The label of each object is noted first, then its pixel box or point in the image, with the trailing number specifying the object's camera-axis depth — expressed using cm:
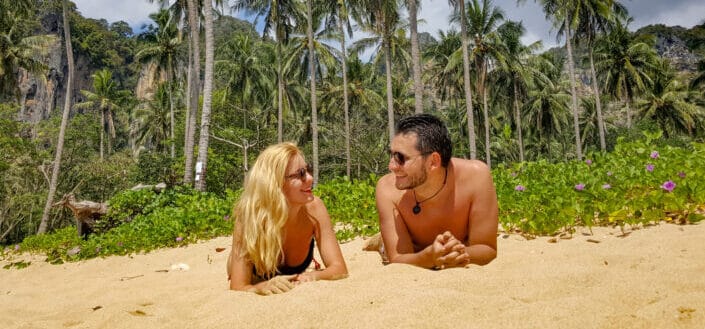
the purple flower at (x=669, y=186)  430
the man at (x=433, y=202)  280
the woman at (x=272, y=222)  304
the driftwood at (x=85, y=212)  992
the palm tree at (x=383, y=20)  1962
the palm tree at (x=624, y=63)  3409
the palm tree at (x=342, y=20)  2273
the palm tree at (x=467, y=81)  1898
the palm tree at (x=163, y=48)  3105
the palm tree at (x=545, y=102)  3591
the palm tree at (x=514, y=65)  2669
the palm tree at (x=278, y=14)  2381
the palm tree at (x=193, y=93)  1335
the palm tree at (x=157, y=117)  3888
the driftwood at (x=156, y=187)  1158
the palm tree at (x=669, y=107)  3684
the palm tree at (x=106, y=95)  3947
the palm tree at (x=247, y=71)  3256
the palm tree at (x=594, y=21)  2603
